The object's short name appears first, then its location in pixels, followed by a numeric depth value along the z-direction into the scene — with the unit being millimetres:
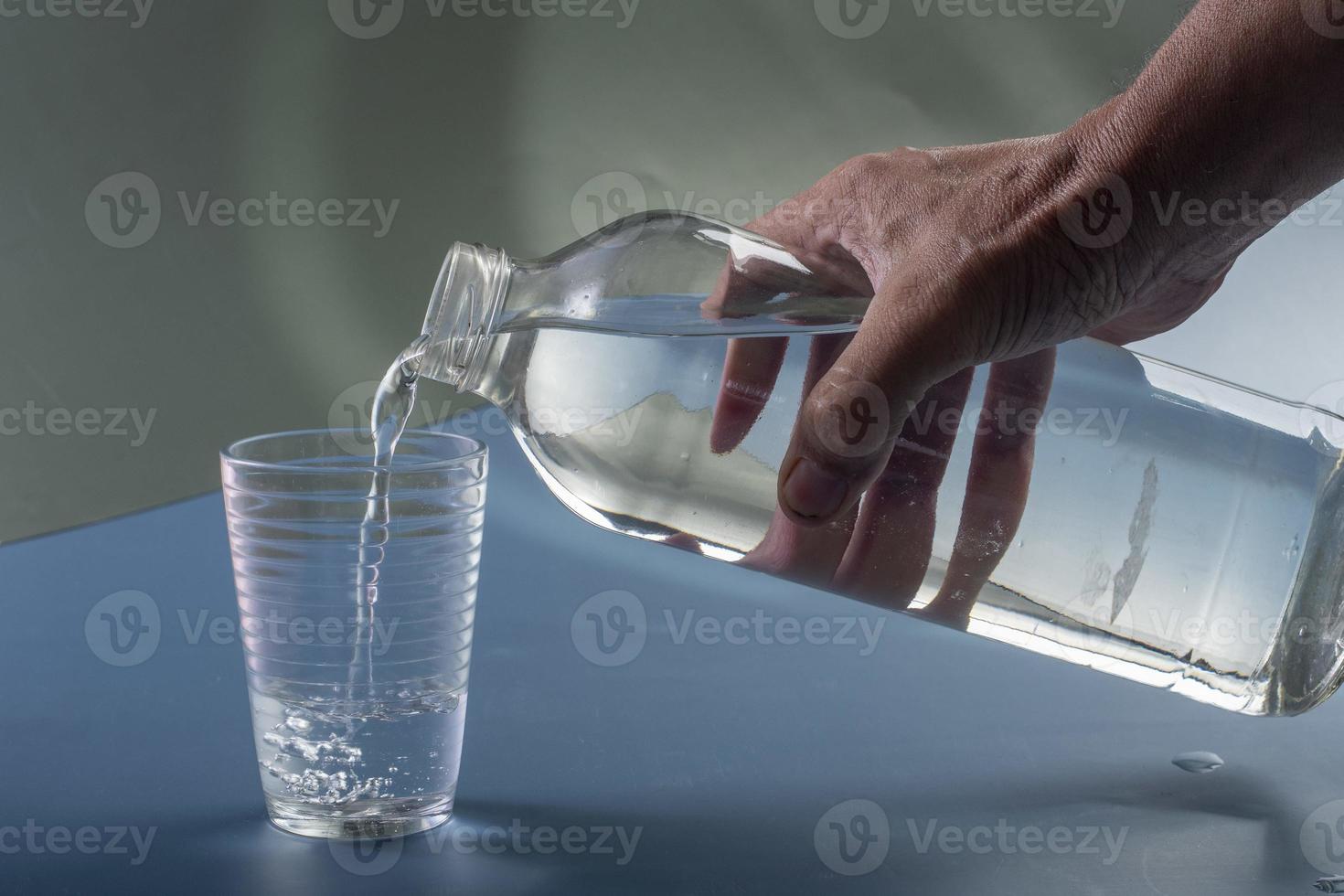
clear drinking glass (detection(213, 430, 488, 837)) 1027
